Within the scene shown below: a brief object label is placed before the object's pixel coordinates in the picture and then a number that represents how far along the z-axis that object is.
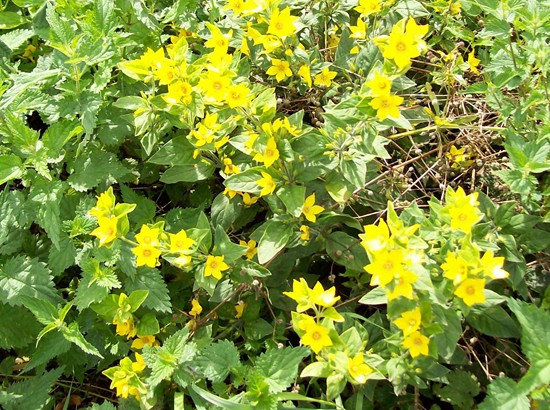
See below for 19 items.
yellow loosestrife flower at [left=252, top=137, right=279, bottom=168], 0.53
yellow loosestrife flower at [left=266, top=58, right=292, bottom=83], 0.62
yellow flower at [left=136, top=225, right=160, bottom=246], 0.53
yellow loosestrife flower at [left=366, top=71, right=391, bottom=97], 0.47
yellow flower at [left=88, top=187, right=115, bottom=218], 0.53
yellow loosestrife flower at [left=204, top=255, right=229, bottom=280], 0.55
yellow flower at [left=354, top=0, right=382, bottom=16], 0.62
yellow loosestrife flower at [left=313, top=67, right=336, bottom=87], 0.64
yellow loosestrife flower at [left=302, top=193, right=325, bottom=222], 0.55
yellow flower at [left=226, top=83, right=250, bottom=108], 0.54
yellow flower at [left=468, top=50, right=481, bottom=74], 0.68
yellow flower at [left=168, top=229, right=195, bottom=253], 0.53
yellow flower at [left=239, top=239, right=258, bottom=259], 0.60
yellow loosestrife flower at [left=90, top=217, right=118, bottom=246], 0.53
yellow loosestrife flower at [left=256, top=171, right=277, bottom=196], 0.54
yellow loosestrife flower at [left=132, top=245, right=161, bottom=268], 0.52
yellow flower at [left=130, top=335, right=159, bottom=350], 0.59
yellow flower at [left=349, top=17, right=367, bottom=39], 0.64
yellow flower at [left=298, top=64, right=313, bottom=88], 0.62
